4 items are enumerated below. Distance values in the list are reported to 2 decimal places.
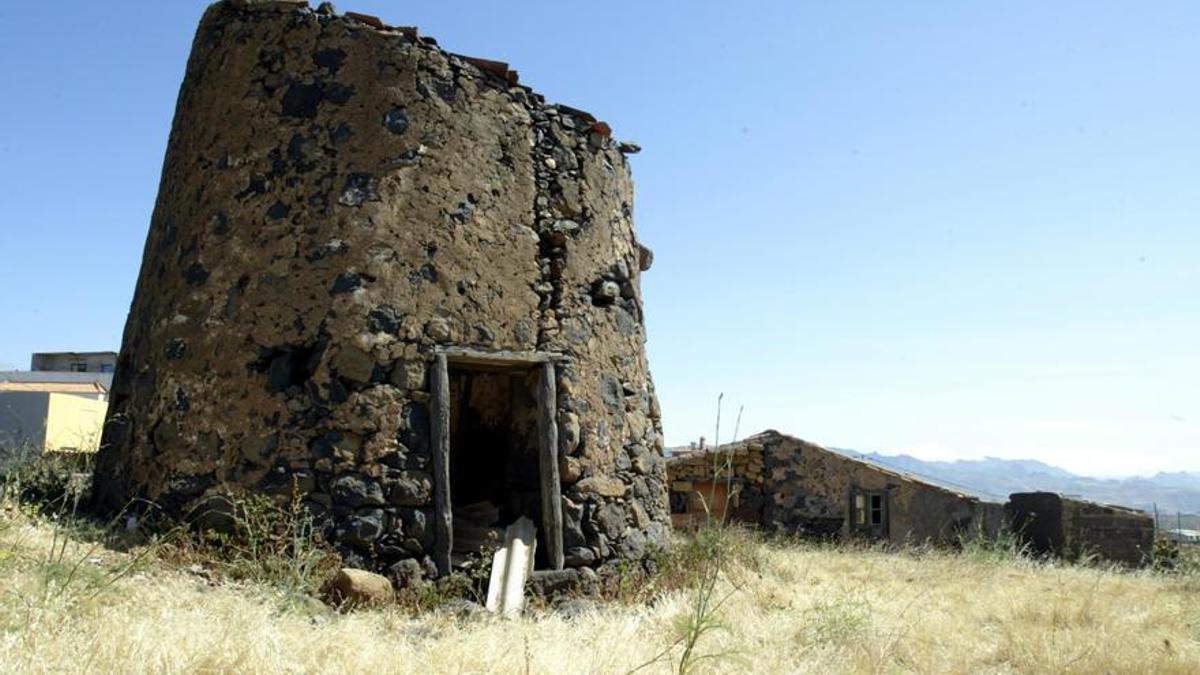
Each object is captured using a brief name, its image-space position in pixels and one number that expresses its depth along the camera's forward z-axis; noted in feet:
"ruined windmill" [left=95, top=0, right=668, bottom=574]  21.20
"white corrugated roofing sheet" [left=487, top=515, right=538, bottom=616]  21.15
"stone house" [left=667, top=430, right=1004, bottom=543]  49.42
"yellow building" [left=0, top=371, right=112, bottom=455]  56.59
